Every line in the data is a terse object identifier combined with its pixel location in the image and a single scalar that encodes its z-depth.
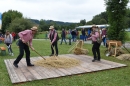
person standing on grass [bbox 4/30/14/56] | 10.46
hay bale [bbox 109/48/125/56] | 9.88
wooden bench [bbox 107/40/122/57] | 9.92
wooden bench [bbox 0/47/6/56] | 10.31
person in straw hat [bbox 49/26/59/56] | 8.96
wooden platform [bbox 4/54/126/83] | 5.41
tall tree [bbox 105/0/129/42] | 11.38
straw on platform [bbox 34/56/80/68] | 6.96
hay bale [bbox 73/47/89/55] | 10.23
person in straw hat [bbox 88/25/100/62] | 7.68
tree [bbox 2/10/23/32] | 53.70
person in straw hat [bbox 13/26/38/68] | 6.48
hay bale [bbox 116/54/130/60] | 8.51
